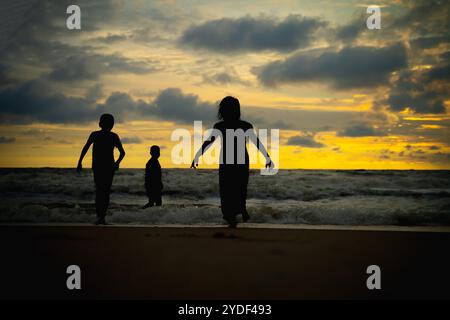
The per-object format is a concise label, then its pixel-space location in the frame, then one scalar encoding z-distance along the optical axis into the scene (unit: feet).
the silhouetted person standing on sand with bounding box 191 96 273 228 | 27.50
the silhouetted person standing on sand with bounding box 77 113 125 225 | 30.30
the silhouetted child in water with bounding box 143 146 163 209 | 39.60
